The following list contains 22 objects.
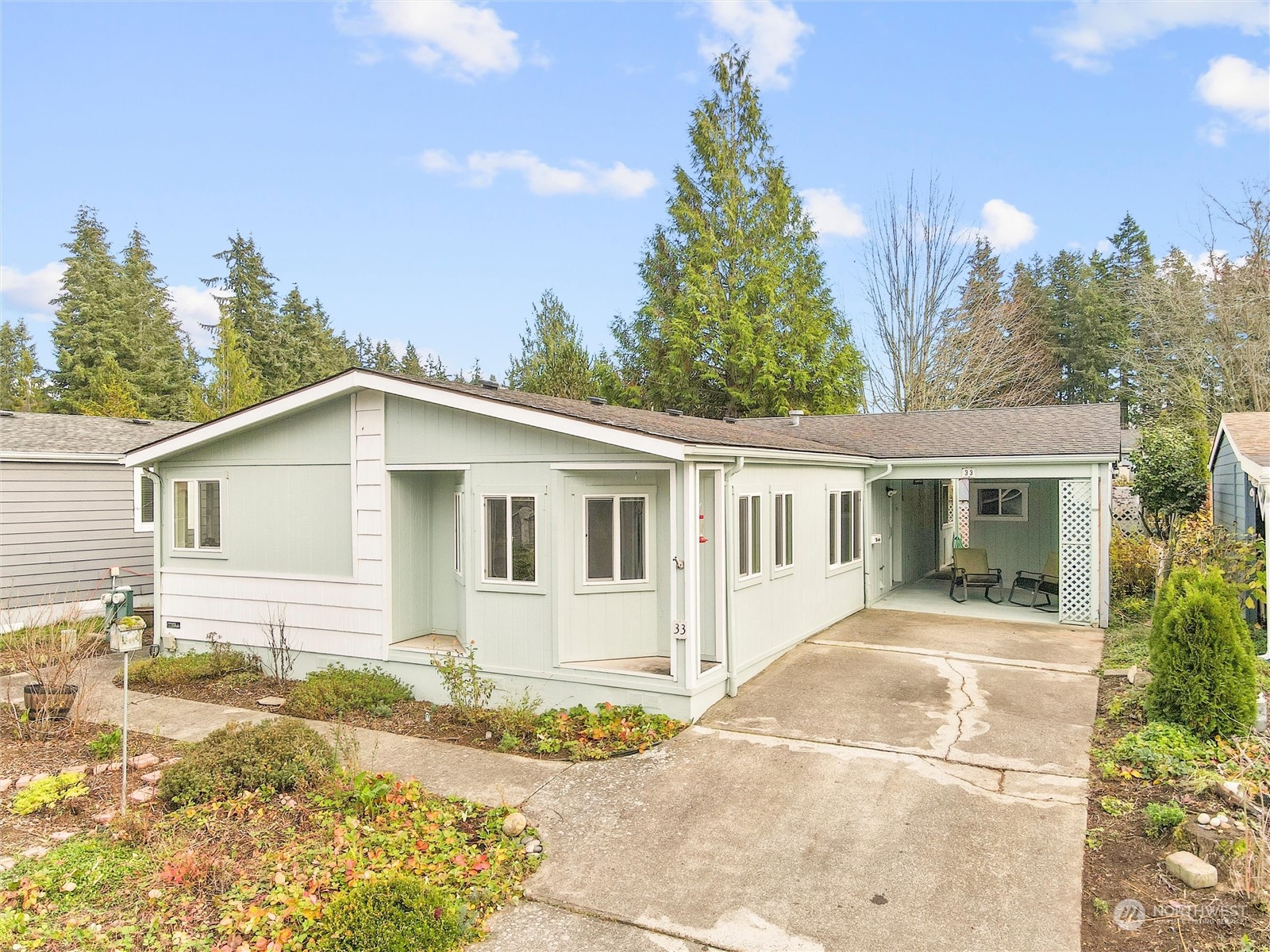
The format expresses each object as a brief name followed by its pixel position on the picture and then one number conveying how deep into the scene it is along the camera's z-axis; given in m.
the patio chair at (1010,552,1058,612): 12.05
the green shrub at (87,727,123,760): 6.36
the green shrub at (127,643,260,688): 8.66
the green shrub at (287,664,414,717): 7.45
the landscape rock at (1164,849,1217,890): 3.91
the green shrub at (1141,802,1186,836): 4.50
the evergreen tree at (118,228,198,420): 30.19
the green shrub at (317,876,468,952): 3.53
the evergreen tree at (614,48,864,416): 23.66
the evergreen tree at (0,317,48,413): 28.55
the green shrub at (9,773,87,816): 5.29
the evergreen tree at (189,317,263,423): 24.16
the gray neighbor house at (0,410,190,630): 11.39
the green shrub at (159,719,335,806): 5.26
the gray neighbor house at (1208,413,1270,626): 8.44
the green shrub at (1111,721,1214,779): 5.28
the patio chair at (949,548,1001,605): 12.57
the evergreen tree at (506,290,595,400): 19.48
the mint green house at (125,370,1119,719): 7.13
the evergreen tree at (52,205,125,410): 29.47
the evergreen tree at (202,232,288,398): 34.16
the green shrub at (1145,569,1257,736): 5.63
